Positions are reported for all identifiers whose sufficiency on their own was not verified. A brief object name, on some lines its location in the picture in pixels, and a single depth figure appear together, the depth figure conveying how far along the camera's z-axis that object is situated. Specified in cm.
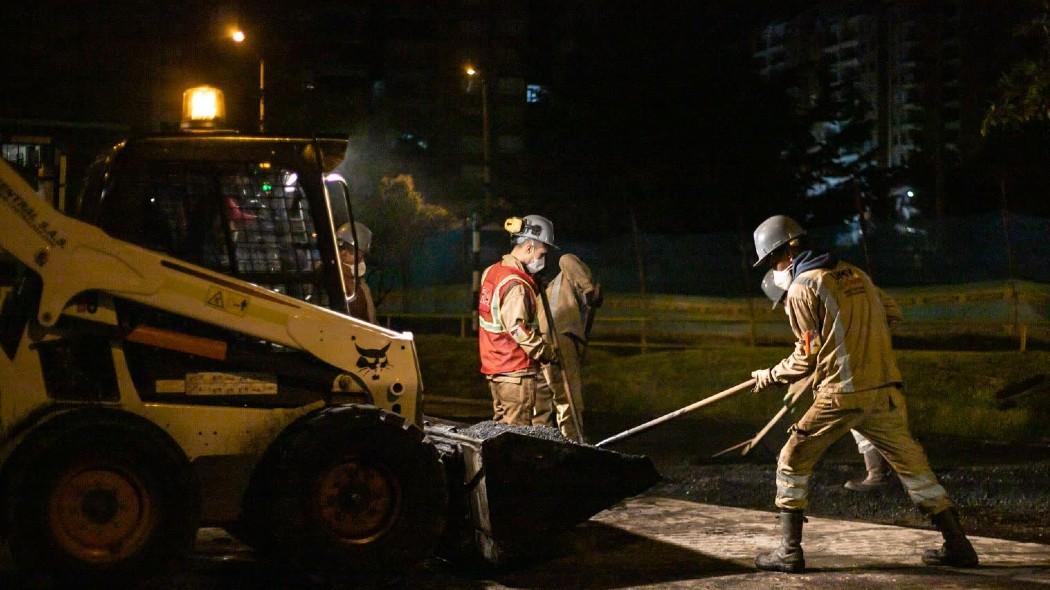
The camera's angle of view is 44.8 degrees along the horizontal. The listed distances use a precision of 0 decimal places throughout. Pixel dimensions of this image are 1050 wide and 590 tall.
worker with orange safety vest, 788
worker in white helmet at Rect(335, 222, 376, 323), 812
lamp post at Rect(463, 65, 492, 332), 2699
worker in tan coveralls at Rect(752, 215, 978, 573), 643
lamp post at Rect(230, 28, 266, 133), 1880
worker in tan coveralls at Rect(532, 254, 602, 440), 941
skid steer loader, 550
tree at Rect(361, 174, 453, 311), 3866
